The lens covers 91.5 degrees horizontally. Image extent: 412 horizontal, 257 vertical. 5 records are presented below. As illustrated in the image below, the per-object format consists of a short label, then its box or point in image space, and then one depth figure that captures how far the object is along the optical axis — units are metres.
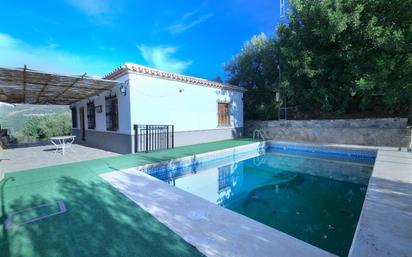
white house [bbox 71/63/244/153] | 7.88
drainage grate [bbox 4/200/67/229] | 2.77
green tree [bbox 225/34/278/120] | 13.55
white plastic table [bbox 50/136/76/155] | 8.19
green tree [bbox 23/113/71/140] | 19.72
